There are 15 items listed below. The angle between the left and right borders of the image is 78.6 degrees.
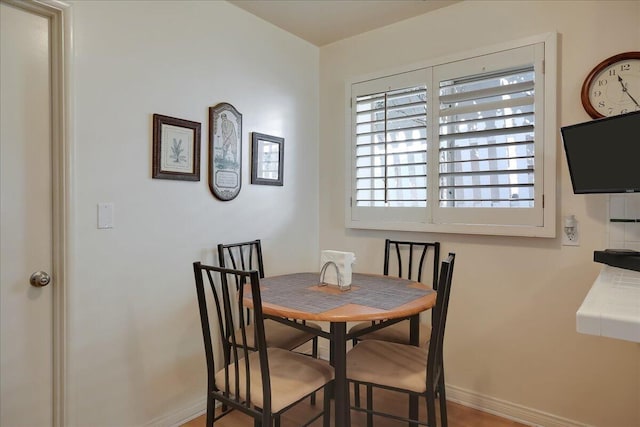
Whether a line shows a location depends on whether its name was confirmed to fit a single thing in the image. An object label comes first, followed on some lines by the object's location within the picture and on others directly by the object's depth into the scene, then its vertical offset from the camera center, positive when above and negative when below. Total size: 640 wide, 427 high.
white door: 1.67 -0.05
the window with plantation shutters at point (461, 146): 2.19 +0.39
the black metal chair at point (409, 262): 2.32 -0.38
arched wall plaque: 2.38 +0.35
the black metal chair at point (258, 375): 1.50 -0.72
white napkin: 2.02 -0.32
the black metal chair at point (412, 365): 1.63 -0.72
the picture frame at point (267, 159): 2.68 +0.34
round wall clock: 1.93 +0.62
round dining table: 1.60 -0.43
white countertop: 0.96 -0.28
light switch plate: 1.88 -0.04
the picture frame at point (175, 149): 2.11 +0.32
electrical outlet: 2.11 -0.13
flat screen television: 1.65 +0.25
